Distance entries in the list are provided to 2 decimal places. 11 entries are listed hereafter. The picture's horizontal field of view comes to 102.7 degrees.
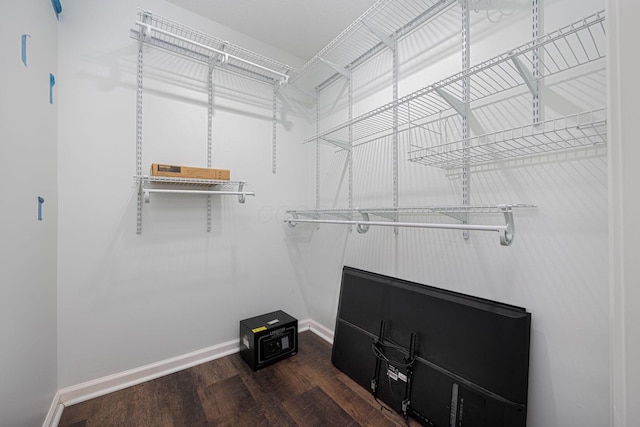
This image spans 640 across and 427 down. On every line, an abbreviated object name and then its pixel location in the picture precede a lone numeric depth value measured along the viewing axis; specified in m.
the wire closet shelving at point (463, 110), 1.05
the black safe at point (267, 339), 1.95
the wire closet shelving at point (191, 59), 1.70
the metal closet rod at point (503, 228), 1.05
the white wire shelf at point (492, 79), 1.02
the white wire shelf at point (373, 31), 1.60
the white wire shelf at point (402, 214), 1.06
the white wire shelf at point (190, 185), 1.68
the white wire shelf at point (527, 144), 1.03
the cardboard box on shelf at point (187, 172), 1.69
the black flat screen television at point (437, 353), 1.18
